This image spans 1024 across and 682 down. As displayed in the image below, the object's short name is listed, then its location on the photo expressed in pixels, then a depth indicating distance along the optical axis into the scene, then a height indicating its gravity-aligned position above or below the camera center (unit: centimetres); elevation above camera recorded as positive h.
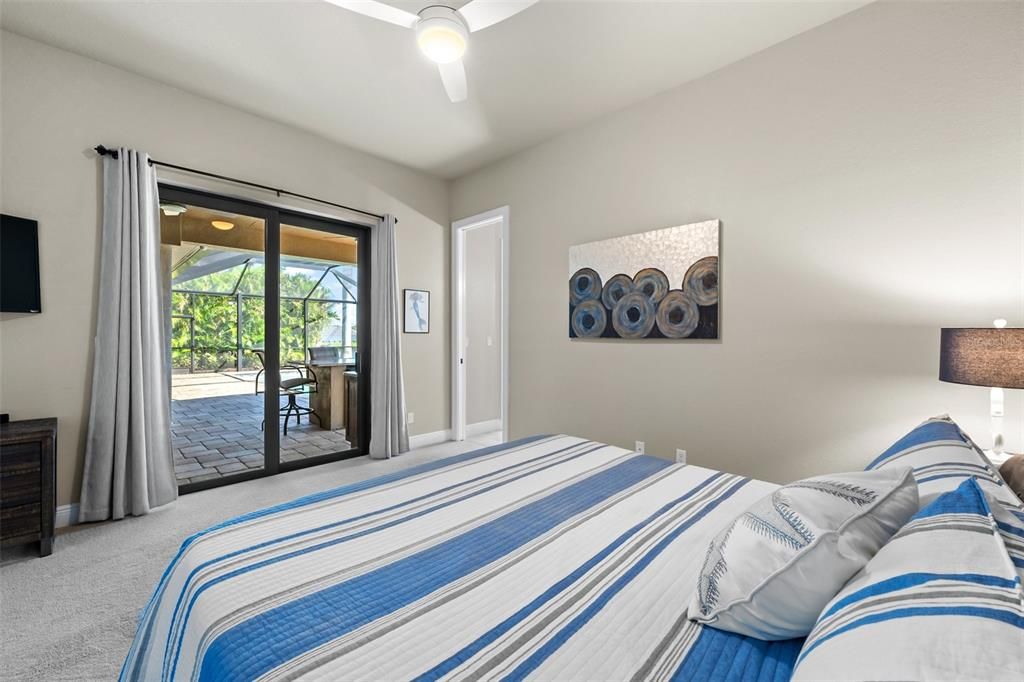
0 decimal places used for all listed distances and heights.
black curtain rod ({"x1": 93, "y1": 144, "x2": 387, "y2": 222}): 262 +116
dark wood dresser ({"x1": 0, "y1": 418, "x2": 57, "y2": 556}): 209 -78
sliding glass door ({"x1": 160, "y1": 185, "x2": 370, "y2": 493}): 315 -2
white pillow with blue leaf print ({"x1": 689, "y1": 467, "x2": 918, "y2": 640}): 74 -42
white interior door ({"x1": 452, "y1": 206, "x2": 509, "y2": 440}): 461 +10
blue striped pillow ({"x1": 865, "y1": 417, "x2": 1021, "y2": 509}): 91 -33
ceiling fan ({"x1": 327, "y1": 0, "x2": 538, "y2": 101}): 163 +127
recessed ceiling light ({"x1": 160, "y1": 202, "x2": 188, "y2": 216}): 303 +92
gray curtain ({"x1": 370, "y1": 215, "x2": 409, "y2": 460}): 397 -17
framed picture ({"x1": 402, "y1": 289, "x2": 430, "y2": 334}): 431 +22
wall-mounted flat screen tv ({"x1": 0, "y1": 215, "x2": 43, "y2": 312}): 232 +39
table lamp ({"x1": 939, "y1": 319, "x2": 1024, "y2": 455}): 151 -11
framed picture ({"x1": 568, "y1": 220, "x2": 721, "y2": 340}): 273 +33
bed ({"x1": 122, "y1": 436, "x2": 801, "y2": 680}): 74 -59
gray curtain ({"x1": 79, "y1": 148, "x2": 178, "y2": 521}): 259 -20
